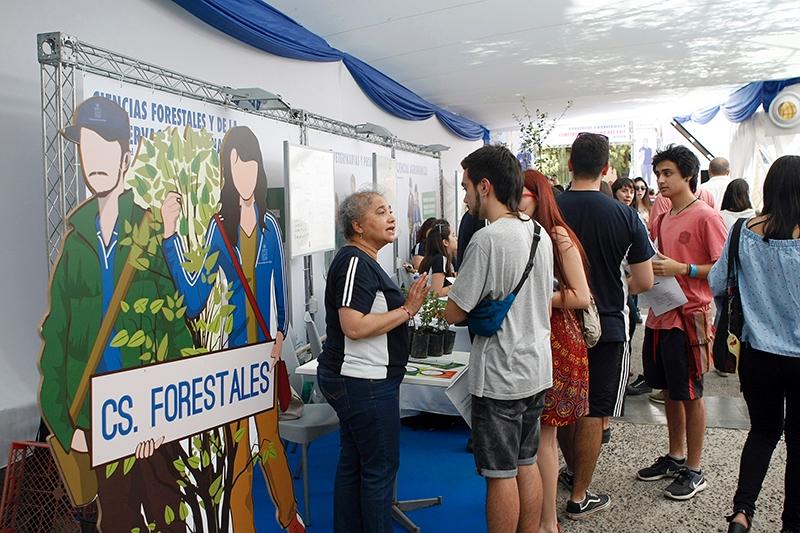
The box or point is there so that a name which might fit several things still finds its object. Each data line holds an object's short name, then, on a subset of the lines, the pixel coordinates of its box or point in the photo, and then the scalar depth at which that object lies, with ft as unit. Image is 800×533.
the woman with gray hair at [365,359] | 6.56
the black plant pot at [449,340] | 9.18
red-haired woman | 6.97
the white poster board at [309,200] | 10.41
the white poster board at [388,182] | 14.96
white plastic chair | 8.76
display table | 7.93
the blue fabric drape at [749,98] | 27.22
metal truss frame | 5.63
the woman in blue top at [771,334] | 6.96
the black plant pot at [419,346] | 8.98
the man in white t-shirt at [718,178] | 21.72
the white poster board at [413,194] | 18.12
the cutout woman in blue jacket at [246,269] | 6.82
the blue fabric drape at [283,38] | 10.68
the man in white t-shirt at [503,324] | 6.06
